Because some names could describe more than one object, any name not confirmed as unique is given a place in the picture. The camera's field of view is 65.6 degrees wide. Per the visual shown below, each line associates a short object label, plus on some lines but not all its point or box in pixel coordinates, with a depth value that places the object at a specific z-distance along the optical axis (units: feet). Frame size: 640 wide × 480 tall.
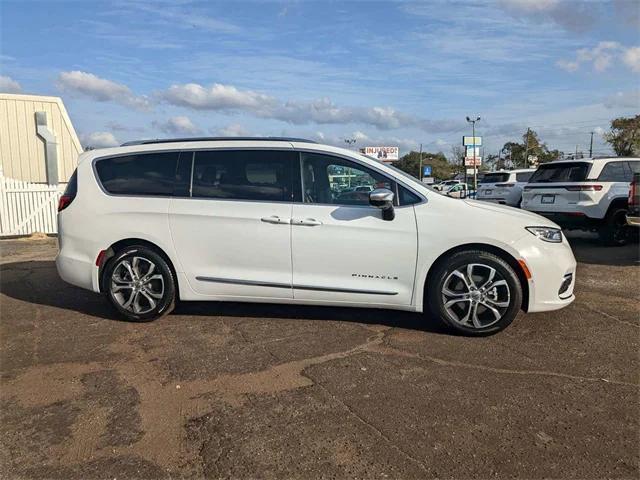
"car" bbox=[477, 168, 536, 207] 53.26
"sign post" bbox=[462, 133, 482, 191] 133.28
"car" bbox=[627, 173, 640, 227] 26.55
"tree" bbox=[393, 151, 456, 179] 292.61
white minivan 14.44
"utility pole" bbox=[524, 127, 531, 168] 220.43
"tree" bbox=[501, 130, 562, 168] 237.25
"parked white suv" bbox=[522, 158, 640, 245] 31.24
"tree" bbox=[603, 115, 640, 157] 156.76
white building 51.13
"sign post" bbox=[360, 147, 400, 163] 204.31
